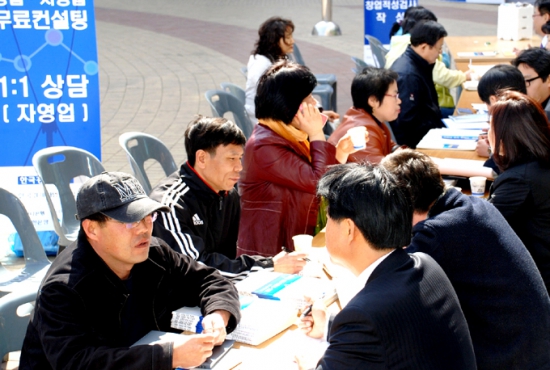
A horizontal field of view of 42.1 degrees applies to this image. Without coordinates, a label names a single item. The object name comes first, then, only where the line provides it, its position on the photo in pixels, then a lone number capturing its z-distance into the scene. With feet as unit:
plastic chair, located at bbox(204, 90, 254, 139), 19.94
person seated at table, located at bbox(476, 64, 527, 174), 16.03
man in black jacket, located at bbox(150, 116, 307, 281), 10.43
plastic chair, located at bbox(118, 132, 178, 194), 14.94
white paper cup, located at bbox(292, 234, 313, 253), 10.42
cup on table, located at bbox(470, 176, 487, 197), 13.43
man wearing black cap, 7.46
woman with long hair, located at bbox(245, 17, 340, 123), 21.08
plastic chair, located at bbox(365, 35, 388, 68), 28.58
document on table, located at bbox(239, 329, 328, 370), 7.73
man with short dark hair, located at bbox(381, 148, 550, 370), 8.27
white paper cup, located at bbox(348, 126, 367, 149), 13.12
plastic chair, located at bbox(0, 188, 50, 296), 12.85
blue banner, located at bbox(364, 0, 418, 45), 32.30
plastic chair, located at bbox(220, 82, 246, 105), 22.02
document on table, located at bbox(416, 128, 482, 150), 17.01
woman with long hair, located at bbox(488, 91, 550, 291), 10.79
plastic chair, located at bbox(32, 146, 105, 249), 14.62
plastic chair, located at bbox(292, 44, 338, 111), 25.72
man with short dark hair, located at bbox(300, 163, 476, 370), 6.07
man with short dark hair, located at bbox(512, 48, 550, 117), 17.33
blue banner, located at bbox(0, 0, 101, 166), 15.15
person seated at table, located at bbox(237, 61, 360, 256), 12.68
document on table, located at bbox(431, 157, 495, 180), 14.20
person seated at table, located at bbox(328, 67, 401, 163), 15.37
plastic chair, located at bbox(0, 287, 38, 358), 8.59
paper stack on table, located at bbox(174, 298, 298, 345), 8.46
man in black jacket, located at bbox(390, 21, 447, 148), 20.18
